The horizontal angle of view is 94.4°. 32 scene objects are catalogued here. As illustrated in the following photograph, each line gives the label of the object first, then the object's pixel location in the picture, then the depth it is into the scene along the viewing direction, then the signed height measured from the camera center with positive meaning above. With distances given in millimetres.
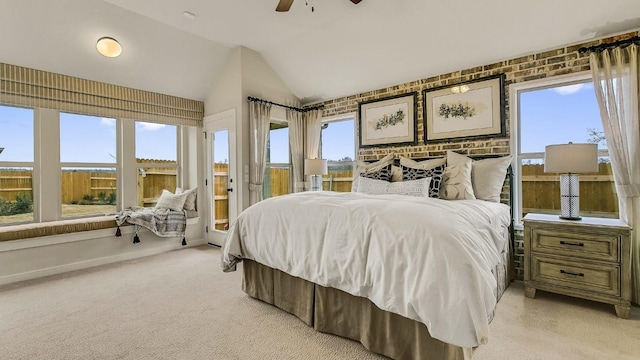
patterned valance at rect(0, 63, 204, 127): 3275 +1084
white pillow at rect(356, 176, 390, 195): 3222 -94
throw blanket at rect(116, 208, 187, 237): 3969 -538
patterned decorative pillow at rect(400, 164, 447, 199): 2971 +22
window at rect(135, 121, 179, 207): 4441 +324
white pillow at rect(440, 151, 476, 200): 2951 -57
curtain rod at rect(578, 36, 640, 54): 2537 +1153
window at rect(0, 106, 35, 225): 3379 +212
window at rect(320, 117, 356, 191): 4797 +450
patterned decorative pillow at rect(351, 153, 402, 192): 3789 +166
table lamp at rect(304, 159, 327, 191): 4516 +174
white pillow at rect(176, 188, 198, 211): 4653 -300
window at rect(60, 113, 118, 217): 3795 +226
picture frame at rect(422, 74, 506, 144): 3293 +790
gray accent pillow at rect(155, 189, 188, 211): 4457 -315
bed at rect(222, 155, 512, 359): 1419 -524
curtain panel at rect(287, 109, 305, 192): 4996 +506
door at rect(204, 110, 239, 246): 4453 +79
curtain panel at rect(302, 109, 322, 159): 4984 +784
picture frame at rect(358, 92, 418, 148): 3977 +804
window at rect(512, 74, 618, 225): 2850 +398
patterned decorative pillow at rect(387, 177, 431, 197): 2945 -106
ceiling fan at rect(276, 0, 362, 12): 2462 +1472
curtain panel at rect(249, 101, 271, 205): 4355 +491
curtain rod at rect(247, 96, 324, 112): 4340 +1191
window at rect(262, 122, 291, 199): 4867 +270
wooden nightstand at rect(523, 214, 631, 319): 2271 -684
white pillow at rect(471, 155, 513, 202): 3027 -20
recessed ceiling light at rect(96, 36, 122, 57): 3483 +1611
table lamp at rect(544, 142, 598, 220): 2426 +78
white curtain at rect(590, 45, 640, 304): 2510 +448
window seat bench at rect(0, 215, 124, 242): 3129 -521
